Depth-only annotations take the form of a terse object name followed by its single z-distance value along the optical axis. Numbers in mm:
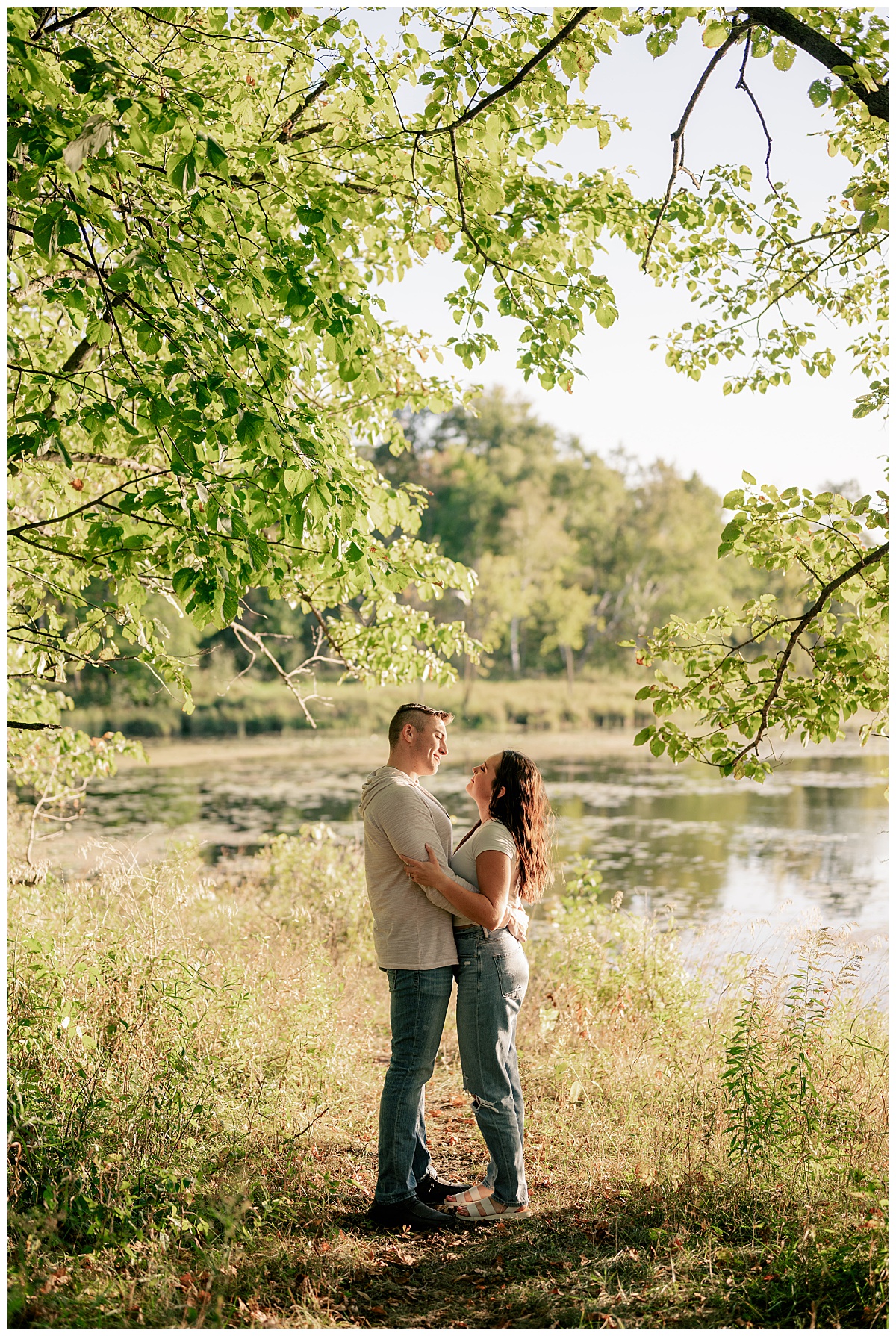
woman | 3809
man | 3781
